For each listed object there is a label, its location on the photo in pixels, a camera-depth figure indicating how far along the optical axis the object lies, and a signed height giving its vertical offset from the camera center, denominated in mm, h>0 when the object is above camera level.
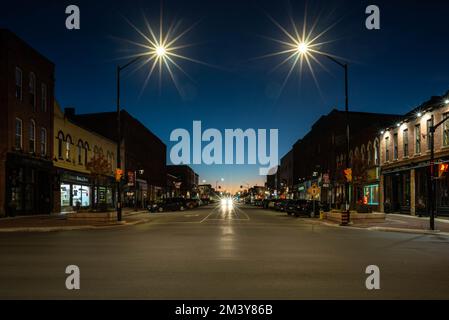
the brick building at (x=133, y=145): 77438 +6652
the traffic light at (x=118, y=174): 32438 +579
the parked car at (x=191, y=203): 74875 -3277
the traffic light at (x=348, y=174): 31511 +378
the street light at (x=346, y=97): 29686 +5375
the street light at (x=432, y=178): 25722 +83
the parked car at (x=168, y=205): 58688 -2761
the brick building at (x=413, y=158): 37688 +1845
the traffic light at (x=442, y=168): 24859 +574
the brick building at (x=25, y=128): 37562 +4625
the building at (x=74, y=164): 47531 +1906
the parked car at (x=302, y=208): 45562 -2482
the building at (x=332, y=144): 60384 +5395
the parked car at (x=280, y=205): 60100 -3032
